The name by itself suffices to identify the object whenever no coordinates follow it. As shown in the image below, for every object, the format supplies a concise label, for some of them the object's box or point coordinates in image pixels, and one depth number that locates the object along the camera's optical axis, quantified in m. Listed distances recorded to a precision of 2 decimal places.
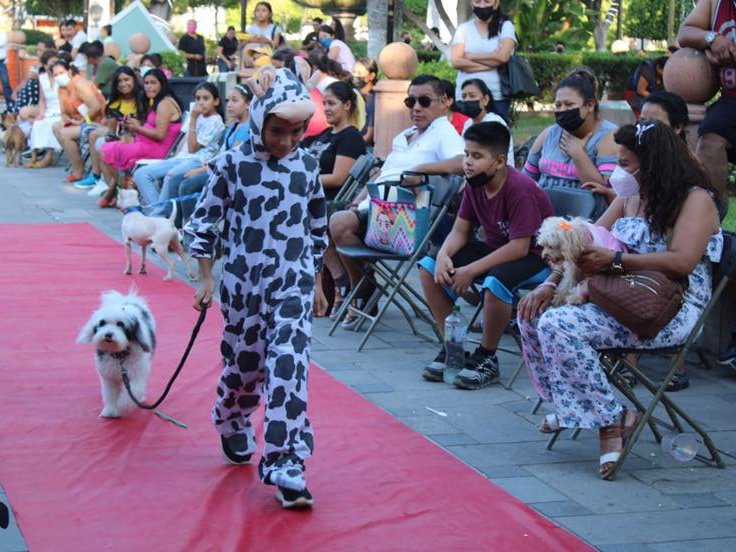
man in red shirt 7.43
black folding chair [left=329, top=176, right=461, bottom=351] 7.67
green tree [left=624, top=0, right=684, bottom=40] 31.14
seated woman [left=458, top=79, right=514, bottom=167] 8.79
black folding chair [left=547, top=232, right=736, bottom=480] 5.34
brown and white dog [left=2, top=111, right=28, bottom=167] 18.80
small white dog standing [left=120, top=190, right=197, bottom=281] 9.90
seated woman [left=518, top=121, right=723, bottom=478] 5.30
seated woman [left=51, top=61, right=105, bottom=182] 16.94
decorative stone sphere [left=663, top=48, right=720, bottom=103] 7.69
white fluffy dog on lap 5.36
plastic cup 5.54
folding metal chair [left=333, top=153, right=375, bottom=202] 8.83
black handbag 10.54
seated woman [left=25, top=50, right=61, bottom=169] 18.48
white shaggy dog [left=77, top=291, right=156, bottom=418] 5.81
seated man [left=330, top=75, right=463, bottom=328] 8.12
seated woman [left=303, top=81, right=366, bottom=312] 8.93
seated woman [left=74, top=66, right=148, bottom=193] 14.14
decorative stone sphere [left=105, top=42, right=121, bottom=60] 23.36
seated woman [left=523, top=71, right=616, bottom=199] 7.38
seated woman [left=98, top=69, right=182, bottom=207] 13.32
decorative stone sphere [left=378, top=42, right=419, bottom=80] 11.60
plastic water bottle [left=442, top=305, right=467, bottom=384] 6.84
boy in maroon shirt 6.64
